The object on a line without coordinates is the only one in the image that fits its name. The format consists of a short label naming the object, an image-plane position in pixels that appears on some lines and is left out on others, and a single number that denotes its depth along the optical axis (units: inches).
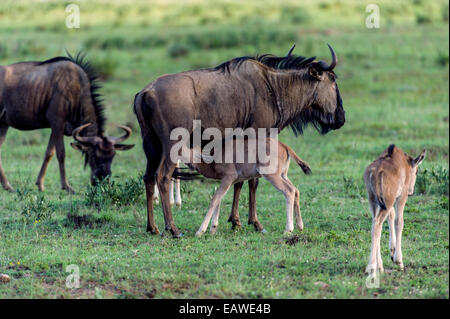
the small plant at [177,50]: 1663.4
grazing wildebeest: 845.8
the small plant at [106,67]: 1526.8
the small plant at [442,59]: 1475.1
